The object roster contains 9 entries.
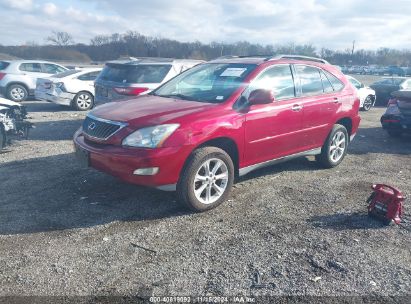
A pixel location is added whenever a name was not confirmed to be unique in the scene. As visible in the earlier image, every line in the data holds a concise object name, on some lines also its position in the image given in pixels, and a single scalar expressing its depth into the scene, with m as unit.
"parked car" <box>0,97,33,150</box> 6.59
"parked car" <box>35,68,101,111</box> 11.50
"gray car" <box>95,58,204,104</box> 7.98
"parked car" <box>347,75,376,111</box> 14.11
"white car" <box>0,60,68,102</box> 13.71
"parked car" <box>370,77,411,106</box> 16.72
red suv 3.98
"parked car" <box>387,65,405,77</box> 48.99
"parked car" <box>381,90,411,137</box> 8.51
